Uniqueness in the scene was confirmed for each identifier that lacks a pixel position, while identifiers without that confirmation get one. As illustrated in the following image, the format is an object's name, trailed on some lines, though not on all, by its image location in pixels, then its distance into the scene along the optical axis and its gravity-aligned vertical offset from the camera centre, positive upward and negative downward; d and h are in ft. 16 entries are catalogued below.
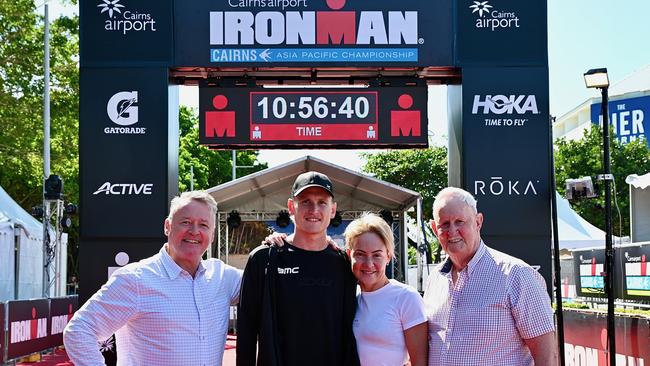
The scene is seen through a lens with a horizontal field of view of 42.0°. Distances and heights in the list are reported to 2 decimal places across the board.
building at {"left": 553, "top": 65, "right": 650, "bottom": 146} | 190.39 +21.98
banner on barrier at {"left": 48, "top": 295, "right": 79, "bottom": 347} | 49.47 -6.26
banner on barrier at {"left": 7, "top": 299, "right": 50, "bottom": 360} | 41.88 -6.06
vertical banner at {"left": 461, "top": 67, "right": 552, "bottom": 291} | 29.40 +1.74
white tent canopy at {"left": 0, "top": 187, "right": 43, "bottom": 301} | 56.95 -2.88
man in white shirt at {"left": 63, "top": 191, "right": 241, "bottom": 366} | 12.23 -1.45
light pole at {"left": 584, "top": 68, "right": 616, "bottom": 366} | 34.55 +2.05
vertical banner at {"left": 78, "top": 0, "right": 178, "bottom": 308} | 28.96 +2.71
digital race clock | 30.09 +3.26
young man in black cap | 13.15 -1.45
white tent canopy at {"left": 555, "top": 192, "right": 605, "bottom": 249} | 64.64 -2.15
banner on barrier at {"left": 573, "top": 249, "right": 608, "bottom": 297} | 46.47 -3.91
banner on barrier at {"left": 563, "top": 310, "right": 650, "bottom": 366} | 30.27 -5.39
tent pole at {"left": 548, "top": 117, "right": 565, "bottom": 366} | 35.96 -4.69
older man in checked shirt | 12.86 -1.55
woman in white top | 13.41 -1.67
